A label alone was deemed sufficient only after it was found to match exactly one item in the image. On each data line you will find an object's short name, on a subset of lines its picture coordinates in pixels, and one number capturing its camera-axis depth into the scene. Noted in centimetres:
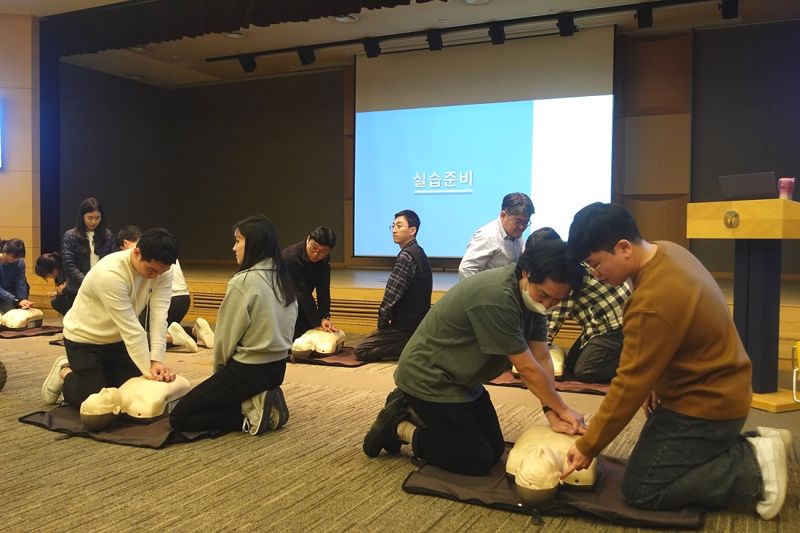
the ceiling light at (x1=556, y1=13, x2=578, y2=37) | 650
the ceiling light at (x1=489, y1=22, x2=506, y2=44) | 682
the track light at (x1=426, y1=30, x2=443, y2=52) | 714
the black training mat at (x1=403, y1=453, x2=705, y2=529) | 179
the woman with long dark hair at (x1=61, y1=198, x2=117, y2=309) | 481
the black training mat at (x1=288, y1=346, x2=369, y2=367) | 413
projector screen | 678
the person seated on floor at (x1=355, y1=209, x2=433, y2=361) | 413
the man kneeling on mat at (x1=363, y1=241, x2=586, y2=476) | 192
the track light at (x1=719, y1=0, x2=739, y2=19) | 588
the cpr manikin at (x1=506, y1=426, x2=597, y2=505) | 186
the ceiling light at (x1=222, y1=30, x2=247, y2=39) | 746
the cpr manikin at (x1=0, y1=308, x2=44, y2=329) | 518
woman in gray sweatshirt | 255
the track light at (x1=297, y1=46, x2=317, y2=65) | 797
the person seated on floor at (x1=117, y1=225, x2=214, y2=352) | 460
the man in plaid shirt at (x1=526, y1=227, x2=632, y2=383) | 339
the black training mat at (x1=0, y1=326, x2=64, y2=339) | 503
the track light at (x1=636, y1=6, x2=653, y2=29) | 618
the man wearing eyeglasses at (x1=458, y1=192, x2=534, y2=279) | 388
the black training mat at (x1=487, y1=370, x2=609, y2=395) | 341
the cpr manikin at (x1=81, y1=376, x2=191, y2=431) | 253
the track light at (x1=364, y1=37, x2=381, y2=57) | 749
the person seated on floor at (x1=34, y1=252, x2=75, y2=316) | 514
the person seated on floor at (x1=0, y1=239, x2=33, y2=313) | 533
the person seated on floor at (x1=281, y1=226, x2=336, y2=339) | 407
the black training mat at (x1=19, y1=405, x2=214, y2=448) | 245
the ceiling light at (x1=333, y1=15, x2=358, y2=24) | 684
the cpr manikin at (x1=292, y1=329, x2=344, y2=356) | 425
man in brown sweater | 169
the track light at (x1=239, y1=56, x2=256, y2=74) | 843
